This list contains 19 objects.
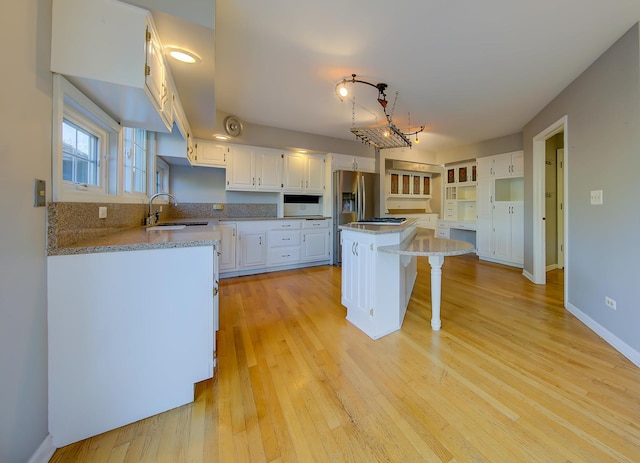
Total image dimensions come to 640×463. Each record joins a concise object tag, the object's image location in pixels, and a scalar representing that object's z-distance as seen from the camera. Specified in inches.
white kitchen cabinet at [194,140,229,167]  144.9
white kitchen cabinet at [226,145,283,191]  154.0
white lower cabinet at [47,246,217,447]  42.4
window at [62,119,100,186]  55.7
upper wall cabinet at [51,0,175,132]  43.8
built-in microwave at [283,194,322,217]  188.1
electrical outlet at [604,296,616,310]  76.3
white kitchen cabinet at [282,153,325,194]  171.8
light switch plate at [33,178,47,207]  39.2
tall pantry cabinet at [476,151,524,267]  169.9
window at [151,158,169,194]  135.8
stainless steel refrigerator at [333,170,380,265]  178.5
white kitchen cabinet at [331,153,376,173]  183.2
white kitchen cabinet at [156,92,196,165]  107.1
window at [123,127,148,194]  86.3
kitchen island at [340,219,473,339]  76.2
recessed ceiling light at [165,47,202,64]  65.0
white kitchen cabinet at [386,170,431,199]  234.5
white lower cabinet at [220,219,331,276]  150.2
